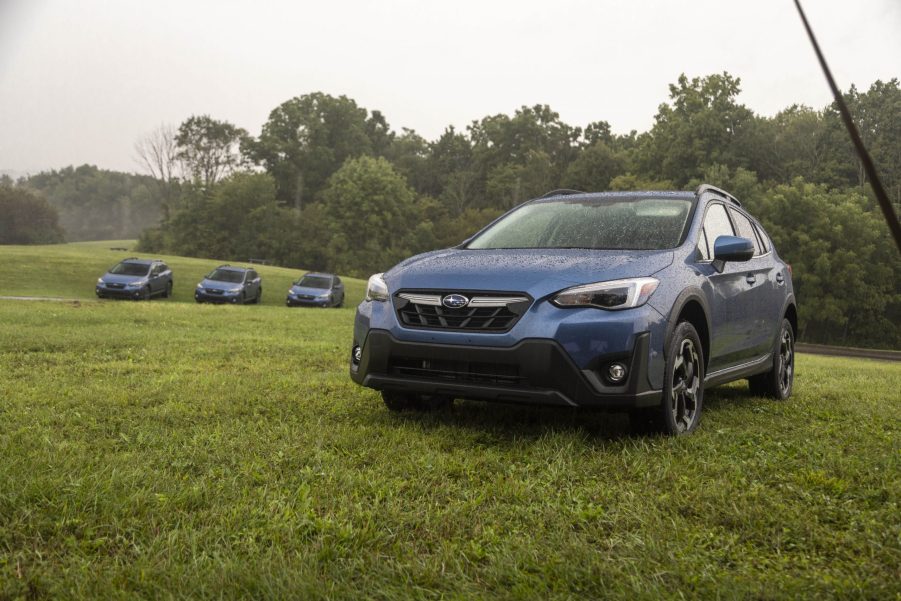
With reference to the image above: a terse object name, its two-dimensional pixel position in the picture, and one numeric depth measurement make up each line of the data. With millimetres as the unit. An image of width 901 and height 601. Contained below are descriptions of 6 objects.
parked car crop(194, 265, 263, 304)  31703
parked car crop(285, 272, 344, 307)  33875
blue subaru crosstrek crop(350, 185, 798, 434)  4734
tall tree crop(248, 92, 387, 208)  92062
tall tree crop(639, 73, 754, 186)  65062
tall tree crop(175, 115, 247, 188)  93875
